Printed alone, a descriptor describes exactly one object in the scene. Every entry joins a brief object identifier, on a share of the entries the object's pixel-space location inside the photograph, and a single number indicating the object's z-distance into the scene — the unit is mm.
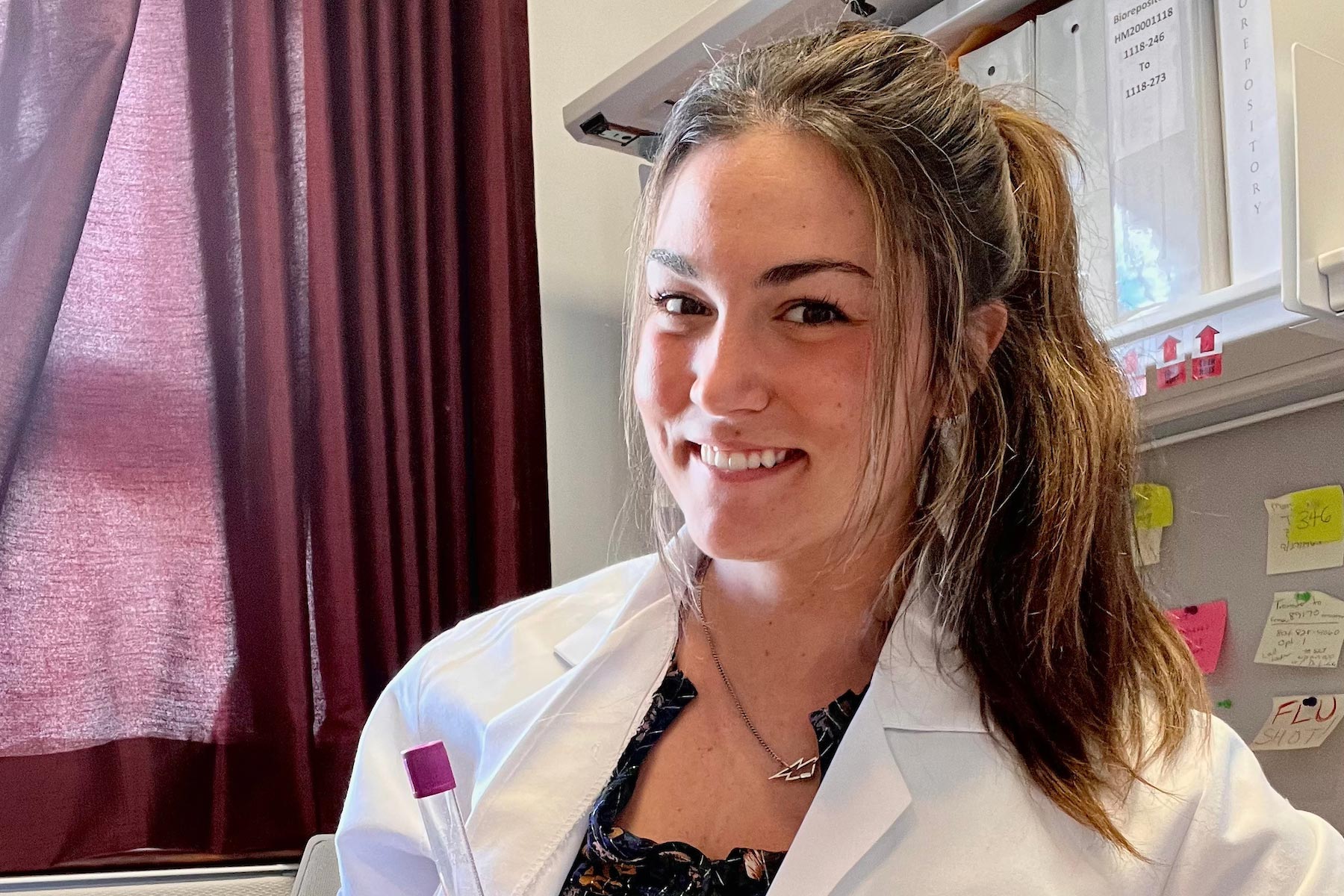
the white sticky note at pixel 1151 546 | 1430
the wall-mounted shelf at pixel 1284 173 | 958
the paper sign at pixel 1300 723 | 1224
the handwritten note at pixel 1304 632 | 1225
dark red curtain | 1375
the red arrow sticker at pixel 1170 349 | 1057
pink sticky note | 1348
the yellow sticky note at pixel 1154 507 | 1412
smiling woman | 839
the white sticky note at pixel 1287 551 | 1241
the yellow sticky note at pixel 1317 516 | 1233
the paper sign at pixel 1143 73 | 1051
